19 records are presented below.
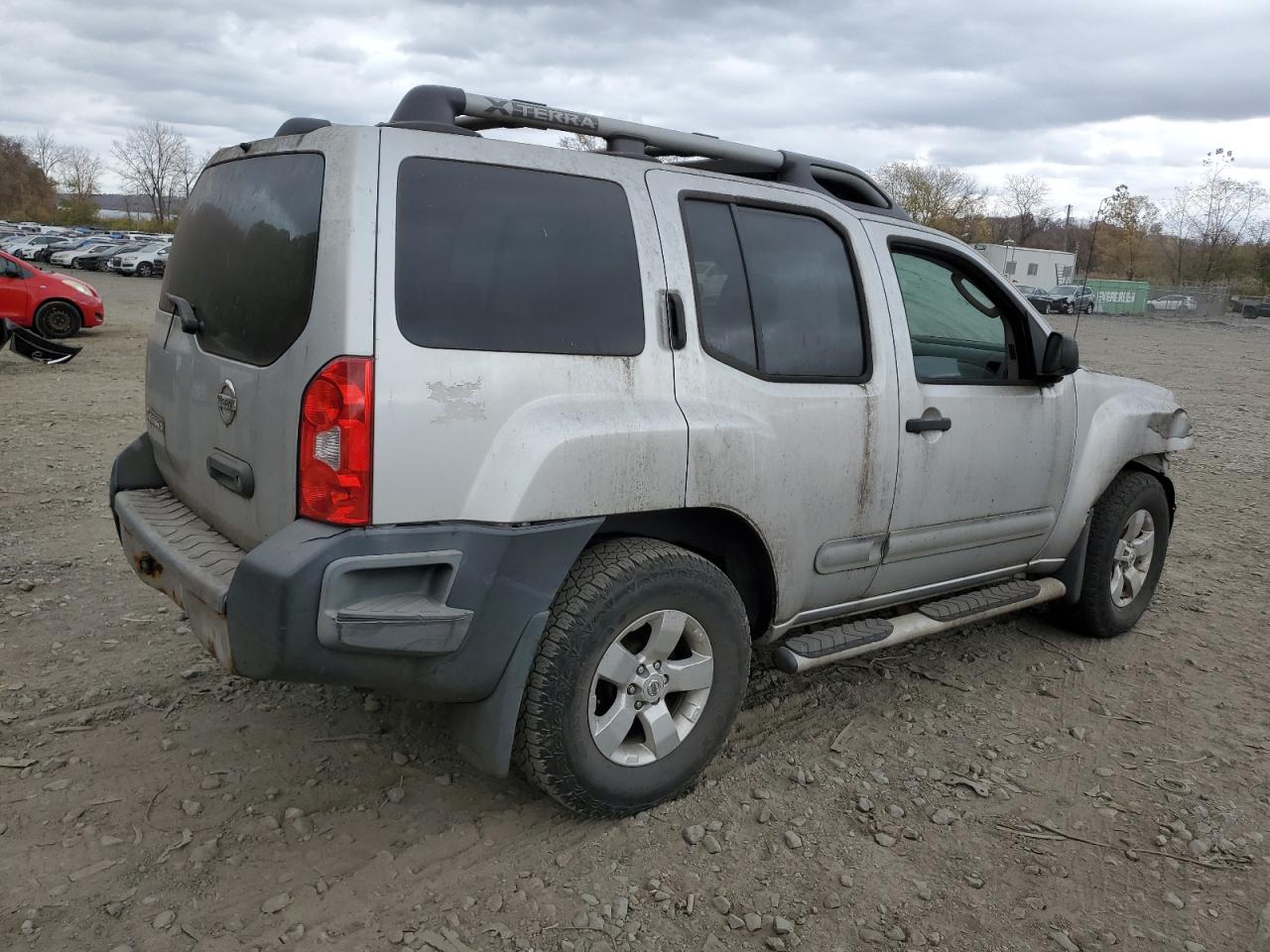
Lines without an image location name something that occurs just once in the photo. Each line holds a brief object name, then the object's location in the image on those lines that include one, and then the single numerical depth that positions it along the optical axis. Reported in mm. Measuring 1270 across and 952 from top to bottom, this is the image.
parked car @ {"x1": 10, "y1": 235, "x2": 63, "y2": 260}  43031
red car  15094
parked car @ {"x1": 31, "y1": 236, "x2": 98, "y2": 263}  43162
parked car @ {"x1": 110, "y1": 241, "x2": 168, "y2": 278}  37750
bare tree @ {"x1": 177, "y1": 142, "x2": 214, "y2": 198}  104669
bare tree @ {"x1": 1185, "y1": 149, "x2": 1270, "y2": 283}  72125
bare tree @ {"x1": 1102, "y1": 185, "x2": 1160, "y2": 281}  78000
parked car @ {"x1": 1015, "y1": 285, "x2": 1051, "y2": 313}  44281
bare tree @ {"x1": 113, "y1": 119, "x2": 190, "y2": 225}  106250
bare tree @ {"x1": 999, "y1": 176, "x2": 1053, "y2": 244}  92688
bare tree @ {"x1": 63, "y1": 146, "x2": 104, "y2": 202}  117312
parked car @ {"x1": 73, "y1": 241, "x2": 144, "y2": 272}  40281
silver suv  2512
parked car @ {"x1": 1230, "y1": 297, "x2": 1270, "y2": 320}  48969
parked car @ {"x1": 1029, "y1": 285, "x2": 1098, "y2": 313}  45775
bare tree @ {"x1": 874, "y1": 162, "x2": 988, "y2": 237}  83375
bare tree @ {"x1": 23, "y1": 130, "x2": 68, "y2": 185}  110600
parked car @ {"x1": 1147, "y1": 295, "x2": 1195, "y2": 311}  51531
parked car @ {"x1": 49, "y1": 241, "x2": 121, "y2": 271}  40406
